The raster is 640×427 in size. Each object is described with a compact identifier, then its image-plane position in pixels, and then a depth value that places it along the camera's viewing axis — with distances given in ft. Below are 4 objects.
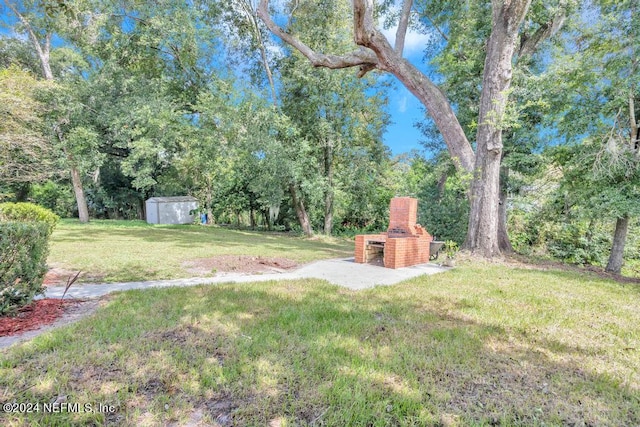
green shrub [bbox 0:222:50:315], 10.05
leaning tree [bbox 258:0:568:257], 24.29
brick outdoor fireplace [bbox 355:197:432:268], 21.49
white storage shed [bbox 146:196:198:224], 68.64
